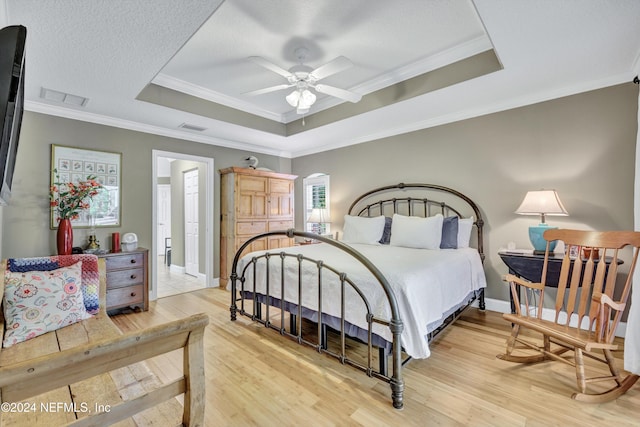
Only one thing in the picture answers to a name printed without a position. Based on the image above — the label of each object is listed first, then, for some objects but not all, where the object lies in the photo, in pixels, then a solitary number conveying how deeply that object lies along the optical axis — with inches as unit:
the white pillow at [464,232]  133.8
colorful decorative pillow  68.2
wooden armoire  182.9
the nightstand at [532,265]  102.0
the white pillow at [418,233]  130.5
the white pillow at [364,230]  152.5
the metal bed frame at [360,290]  70.1
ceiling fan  94.1
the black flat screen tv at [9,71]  40.7
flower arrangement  126.8
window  199.5
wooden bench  27.4
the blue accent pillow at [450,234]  131.9
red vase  121.0
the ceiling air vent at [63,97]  114.7
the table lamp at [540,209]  109.0
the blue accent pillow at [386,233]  154.5
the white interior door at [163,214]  324.5
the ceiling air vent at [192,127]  157.6
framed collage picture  131.6
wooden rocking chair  70.9
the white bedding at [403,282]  74.7
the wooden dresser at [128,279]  131.6
